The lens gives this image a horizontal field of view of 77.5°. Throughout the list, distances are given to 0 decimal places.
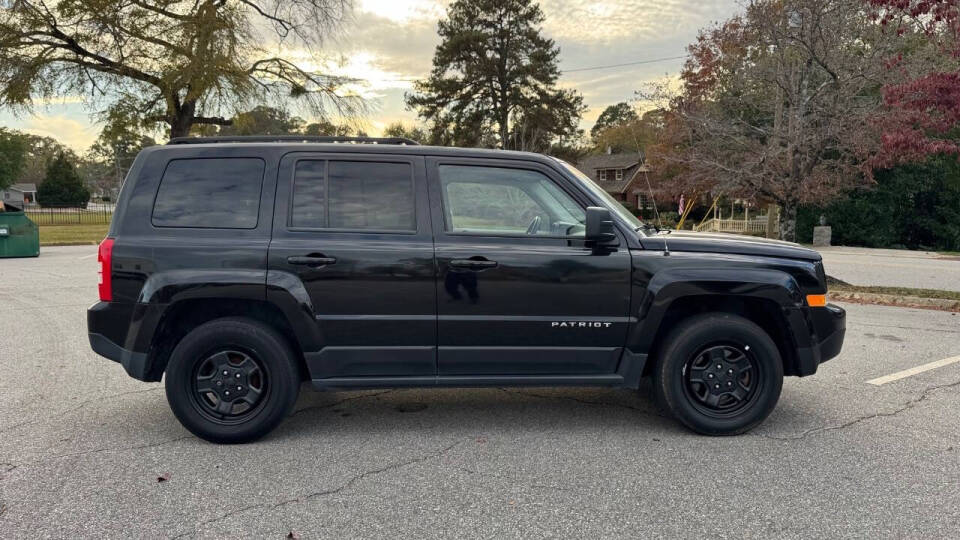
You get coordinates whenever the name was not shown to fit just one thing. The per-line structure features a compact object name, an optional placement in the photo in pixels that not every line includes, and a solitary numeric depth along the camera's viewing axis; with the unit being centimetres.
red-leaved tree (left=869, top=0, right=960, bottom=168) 853
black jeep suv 374
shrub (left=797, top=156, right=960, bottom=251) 2386
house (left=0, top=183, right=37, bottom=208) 10439
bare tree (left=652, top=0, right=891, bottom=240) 1195
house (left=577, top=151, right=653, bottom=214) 5438
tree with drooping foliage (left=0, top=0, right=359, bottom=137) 1873
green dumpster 1606
